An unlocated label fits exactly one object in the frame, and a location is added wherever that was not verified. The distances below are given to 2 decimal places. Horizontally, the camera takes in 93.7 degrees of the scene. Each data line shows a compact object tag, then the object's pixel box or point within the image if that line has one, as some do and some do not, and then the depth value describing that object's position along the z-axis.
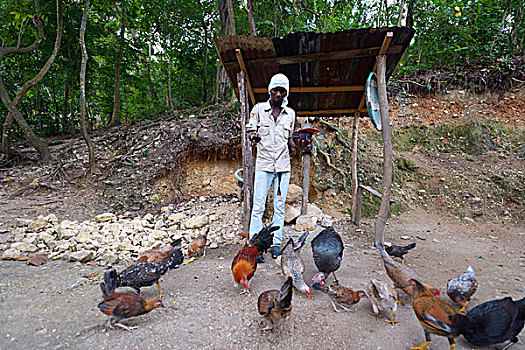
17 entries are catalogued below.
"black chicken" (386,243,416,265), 3.45
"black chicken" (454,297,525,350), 1.60
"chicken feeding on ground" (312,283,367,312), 2.27
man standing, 3.65
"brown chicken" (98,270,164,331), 2.03
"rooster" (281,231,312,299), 2.65
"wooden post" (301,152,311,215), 5.27
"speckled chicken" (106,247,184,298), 2.47
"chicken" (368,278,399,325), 2.17
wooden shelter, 3.33
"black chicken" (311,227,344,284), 2.79
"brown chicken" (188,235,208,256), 3.97
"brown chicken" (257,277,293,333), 1.90
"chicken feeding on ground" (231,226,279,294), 2.68
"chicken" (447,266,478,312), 2.29
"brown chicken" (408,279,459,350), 1.66
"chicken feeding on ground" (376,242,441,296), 2.30
